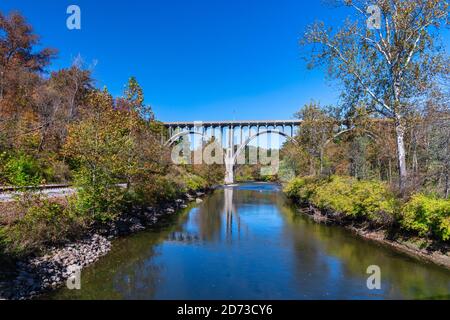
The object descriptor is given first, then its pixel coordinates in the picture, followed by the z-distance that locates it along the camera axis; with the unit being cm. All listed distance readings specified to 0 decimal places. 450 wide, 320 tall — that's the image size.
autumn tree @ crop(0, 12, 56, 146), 2591
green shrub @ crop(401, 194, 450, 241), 1075
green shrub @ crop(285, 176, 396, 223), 1439
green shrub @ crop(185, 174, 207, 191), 3524
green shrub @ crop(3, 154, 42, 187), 1042
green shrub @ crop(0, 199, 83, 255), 931
